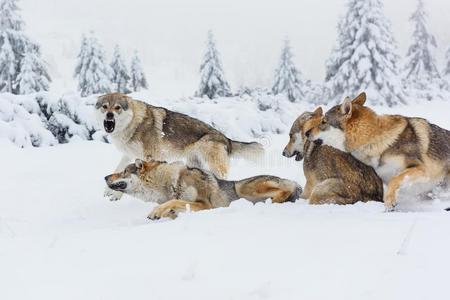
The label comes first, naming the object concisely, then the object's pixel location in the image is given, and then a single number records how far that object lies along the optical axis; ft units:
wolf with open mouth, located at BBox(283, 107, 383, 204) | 19.75
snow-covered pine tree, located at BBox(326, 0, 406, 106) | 111.96
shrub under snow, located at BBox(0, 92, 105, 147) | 47.11
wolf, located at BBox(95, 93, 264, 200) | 30.76
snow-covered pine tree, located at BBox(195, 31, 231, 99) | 155.33
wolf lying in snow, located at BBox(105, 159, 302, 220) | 22.38
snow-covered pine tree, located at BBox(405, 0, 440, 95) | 166.71
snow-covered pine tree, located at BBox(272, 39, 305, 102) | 172.55
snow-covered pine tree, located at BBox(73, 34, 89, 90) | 148.66
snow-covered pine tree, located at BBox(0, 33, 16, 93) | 119.03
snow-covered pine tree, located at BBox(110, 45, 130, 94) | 171.01
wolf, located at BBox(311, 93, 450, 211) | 19.62
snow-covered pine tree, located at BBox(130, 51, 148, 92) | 194.11
